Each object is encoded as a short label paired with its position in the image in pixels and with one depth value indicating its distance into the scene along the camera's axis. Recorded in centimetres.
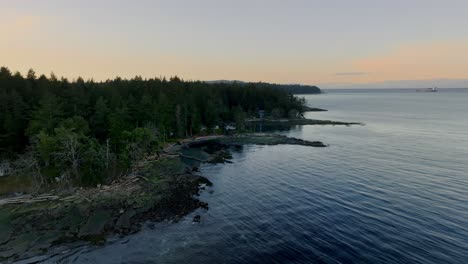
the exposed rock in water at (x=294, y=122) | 14265
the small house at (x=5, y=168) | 5094
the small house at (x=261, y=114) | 15864
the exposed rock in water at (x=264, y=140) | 9069
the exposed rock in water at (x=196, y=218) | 3688
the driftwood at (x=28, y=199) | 3978
